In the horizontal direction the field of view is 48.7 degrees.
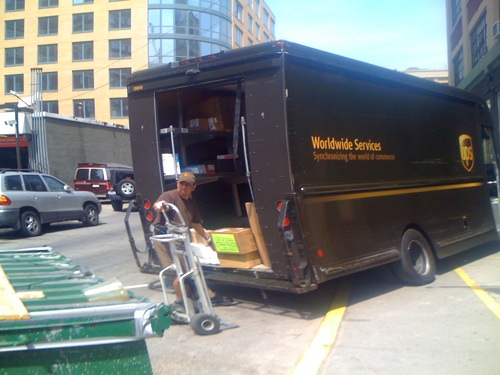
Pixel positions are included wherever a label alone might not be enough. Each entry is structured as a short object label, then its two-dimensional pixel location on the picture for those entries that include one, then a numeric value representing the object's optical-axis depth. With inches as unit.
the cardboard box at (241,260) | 262.7
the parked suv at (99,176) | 1017.5
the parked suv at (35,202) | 579.5
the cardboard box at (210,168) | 322.1
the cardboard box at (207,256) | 271.9
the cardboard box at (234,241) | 259.9
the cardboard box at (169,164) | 295.3
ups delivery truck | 237.3
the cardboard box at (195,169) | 312.2
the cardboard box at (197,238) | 280.7
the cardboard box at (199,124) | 311.4
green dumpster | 112.0
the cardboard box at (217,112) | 312.3
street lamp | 1073.5
